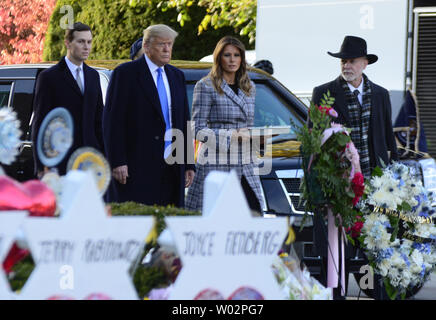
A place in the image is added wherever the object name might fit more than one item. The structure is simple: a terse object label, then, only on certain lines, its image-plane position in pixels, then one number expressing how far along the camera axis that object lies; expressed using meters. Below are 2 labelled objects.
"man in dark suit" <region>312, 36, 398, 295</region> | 14.12
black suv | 15.09
